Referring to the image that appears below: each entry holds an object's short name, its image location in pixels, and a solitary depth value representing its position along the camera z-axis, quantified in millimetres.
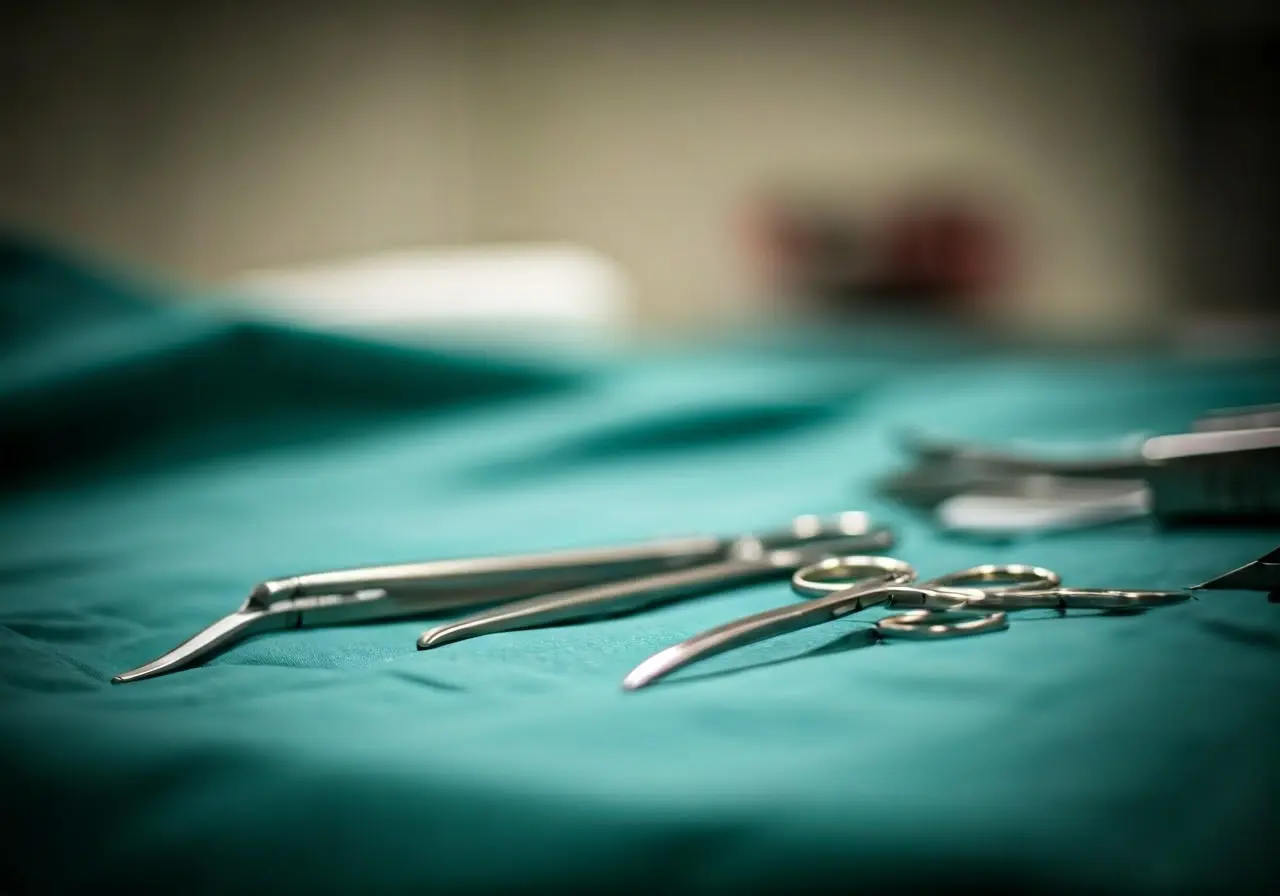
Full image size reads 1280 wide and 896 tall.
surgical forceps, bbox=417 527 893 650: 416
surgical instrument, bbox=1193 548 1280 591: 428
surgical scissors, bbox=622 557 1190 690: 373
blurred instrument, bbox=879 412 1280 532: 583
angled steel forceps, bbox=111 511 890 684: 415
